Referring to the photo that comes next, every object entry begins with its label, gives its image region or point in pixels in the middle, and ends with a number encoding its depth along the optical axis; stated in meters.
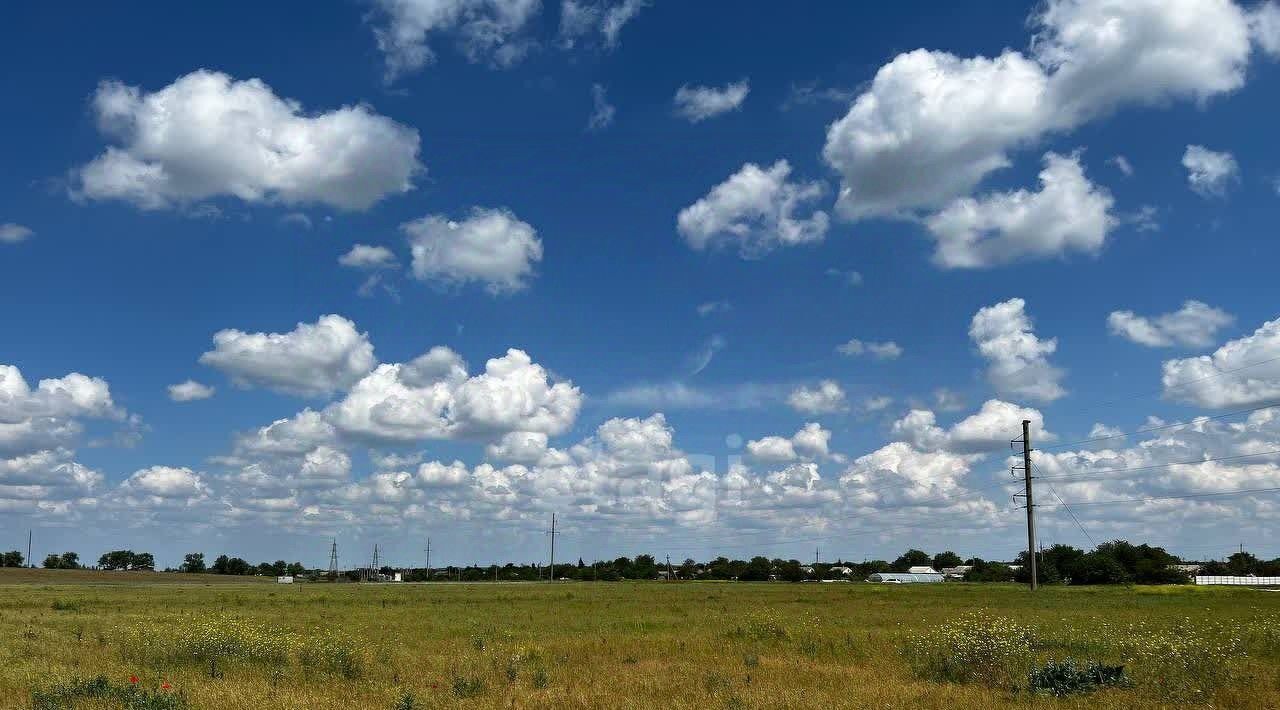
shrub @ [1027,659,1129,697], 18.39
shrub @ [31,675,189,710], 15.77
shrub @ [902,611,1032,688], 20.70
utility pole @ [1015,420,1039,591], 81.44
